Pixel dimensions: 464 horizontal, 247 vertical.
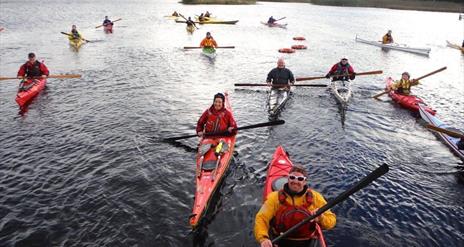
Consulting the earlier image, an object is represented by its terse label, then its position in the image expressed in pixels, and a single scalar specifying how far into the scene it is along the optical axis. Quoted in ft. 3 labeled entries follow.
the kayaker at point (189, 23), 152.05
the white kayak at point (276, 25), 177.68
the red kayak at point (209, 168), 30.94
